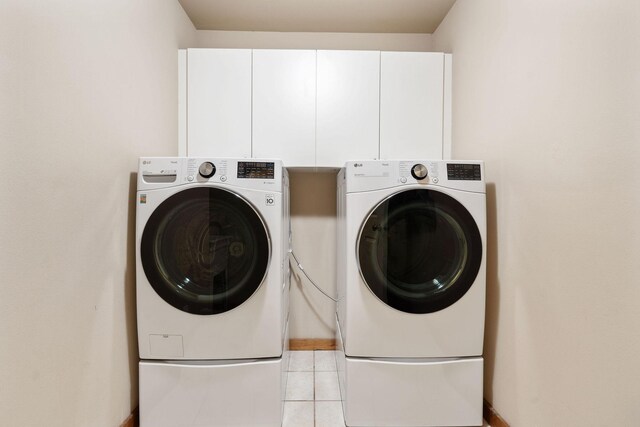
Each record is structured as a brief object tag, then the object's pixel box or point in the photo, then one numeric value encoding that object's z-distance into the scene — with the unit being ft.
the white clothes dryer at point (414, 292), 4.85
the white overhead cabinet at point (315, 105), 6.55
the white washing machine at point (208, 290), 4.71
